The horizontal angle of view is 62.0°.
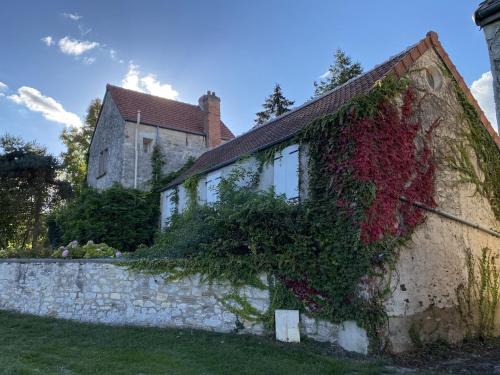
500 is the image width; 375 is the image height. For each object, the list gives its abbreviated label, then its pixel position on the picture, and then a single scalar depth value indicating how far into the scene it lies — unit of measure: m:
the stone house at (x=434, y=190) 8.73
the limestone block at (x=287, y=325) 8.37
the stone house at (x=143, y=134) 19.66
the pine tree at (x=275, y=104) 29.40
